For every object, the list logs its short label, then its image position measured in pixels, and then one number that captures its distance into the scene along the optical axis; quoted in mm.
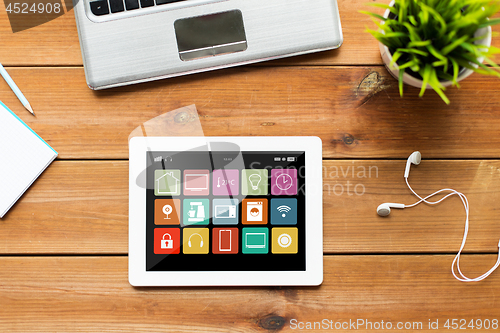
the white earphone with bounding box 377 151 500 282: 604
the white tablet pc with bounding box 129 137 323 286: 594
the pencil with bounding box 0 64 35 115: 604
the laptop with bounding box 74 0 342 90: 568
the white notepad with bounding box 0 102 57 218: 601
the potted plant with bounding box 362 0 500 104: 457
